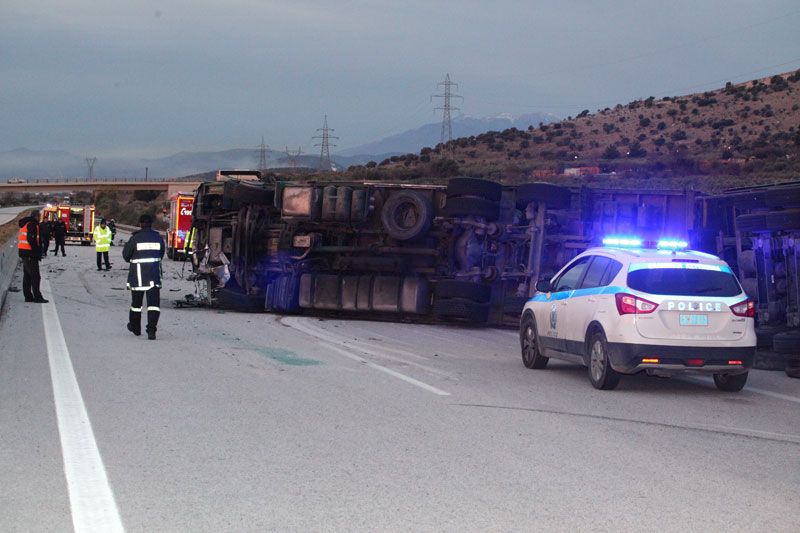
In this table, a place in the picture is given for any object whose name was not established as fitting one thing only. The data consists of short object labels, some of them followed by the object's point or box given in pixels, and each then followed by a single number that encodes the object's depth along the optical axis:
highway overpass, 138.74
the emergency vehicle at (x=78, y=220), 64.25
